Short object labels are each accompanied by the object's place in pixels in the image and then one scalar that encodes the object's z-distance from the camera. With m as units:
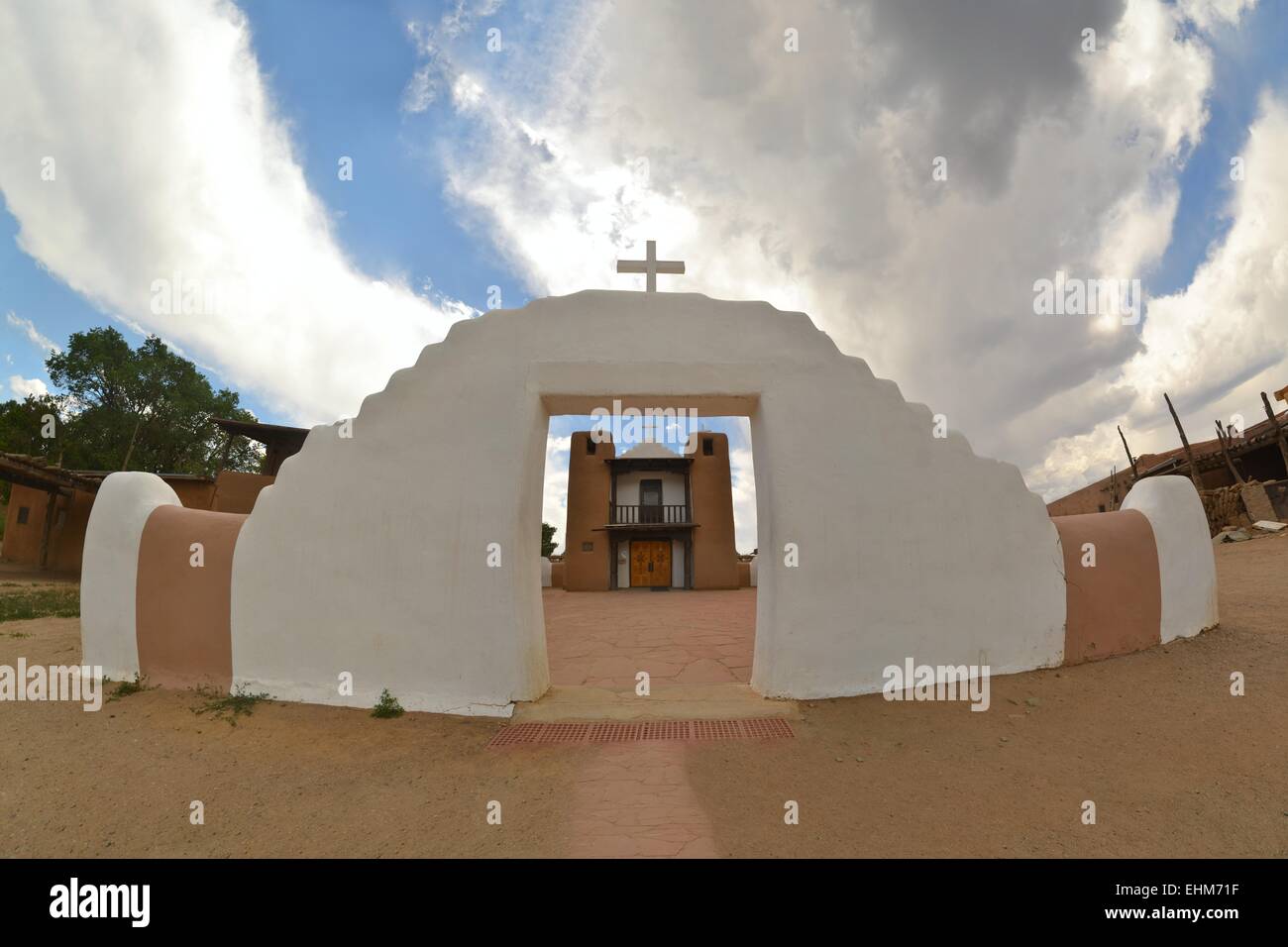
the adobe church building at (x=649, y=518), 21.34
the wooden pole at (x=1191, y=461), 18.21
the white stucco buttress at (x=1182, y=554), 5.89
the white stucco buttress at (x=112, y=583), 5.66
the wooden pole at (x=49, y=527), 17.44
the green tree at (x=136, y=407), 25.48
